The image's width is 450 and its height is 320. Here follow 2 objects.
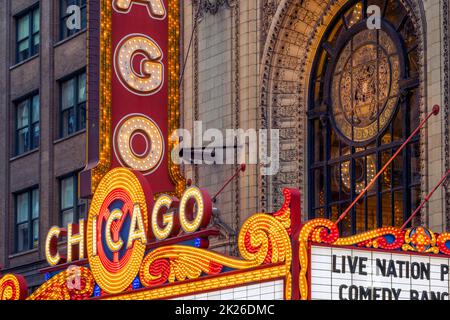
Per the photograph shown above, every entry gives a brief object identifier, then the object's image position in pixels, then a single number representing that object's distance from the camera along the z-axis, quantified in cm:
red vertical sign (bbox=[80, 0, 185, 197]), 2917
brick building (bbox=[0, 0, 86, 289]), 4394
